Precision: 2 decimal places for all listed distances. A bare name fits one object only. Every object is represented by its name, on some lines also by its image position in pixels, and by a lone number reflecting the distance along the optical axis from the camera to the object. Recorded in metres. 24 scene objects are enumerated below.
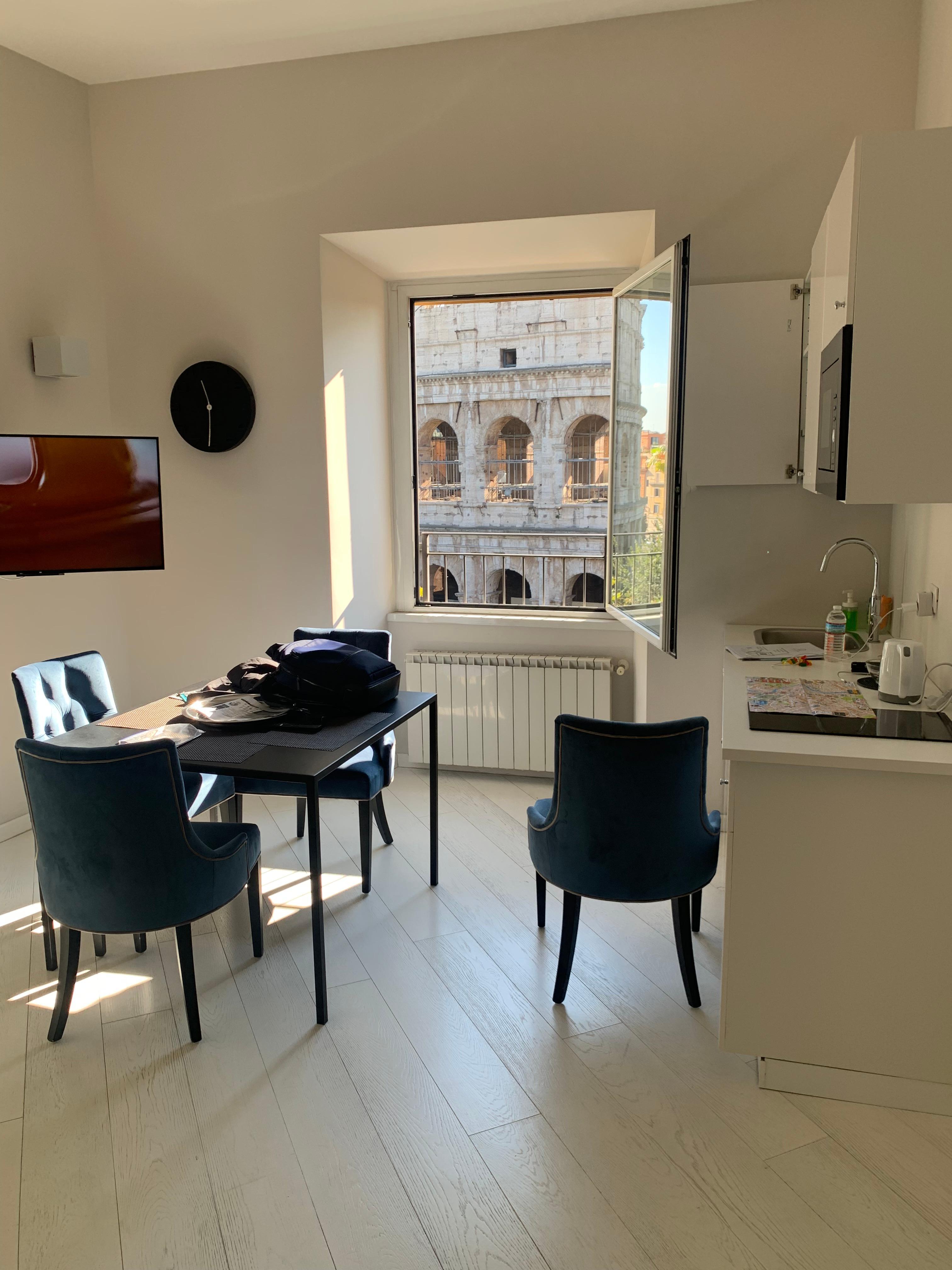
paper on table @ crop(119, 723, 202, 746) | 2.66
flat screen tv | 3.33
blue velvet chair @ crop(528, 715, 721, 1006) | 2.26
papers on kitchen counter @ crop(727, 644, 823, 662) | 3.06
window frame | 4.41
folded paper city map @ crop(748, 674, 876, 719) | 2.35
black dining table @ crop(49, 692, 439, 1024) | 2.36
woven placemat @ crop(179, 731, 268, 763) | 2.48
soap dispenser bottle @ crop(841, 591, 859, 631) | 3.33
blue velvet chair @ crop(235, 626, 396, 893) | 3.14
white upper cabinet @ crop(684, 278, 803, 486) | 3.39
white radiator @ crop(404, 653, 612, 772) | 4.31
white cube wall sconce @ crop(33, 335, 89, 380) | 3.73
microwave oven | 2.07
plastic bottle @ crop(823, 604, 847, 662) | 3.07
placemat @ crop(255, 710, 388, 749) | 2.61
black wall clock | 4.07
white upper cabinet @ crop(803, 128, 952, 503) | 1.98
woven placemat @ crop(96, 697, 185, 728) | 2.83
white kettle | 2.42
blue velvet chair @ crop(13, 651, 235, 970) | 2.86
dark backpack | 2.91
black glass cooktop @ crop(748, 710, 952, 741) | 2.13
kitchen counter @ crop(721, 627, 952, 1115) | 2.01
